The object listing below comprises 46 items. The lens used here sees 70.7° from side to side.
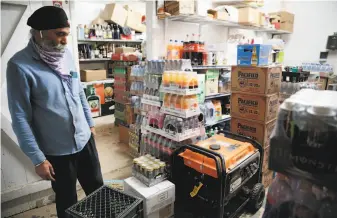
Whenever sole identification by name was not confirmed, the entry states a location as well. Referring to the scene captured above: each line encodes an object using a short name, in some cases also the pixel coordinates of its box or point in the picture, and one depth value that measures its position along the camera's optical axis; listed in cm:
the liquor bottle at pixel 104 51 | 647
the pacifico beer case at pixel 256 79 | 264
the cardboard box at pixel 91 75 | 593
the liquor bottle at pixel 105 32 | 623
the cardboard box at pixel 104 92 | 592
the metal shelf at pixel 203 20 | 357
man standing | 147
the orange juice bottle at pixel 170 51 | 332
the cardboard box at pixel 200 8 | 341
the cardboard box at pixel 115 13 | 618
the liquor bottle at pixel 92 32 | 599
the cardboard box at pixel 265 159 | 284
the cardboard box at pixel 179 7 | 322
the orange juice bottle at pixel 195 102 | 247
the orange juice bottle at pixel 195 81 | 239
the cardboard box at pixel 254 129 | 274
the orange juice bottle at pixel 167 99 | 254
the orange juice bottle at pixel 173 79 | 243
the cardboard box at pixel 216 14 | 394
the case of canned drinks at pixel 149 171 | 208
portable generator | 189
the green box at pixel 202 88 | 309
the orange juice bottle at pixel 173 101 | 247
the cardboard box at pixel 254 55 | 266
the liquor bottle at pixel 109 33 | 631
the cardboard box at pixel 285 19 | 607
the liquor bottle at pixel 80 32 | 576
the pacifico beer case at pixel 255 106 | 269
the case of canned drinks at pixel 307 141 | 88
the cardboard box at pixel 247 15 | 436
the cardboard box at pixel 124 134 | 433
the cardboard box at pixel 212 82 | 355
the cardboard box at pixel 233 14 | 424
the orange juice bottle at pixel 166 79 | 251
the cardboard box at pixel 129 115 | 406
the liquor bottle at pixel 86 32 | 591
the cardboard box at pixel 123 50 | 513
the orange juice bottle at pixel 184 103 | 240
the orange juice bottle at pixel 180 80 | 237
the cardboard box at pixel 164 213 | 201
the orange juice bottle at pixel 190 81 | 235
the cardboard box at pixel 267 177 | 290
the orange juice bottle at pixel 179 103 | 242
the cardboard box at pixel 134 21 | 659
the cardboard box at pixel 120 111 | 468
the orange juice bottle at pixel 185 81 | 234
